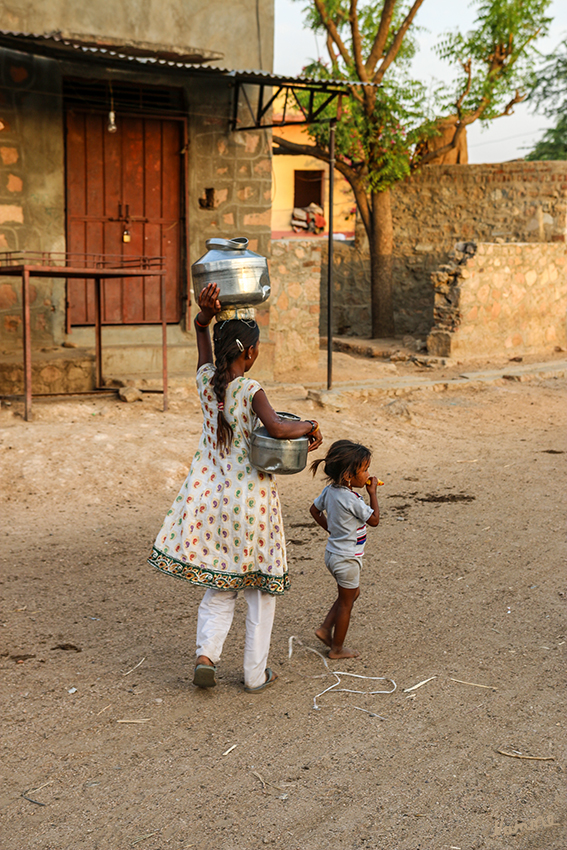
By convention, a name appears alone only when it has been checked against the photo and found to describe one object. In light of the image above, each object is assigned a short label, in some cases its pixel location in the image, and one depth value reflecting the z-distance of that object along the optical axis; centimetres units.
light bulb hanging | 875
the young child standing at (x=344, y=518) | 349
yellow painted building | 2783
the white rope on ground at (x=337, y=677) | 334
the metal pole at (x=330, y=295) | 919
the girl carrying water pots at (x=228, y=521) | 321
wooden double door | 933
